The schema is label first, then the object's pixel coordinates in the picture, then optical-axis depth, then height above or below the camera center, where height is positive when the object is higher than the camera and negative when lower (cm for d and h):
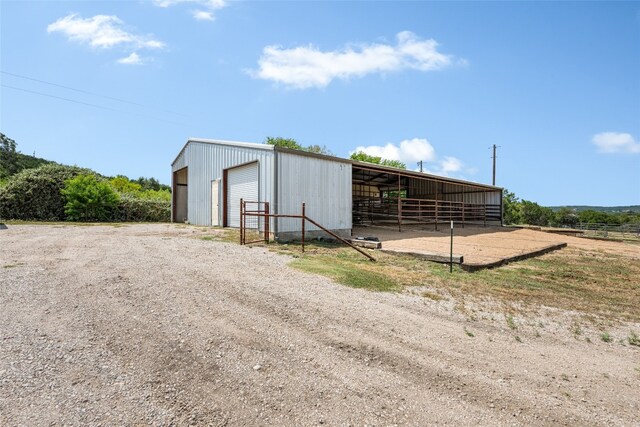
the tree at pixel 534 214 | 4169 +4
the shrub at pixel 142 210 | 2108 +25
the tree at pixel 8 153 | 3922 +769
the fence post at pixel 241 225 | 1023 -38
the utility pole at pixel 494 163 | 3634 +570
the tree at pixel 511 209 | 3803 +63
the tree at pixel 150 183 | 5822 +552
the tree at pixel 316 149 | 5344 +1071
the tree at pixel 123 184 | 4219 +385
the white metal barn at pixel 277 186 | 1213 +121
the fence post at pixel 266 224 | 1098 -35
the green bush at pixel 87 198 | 1909 +89
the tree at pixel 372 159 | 5328 +899
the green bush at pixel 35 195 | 1834 +103
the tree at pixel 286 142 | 5069 +1124
